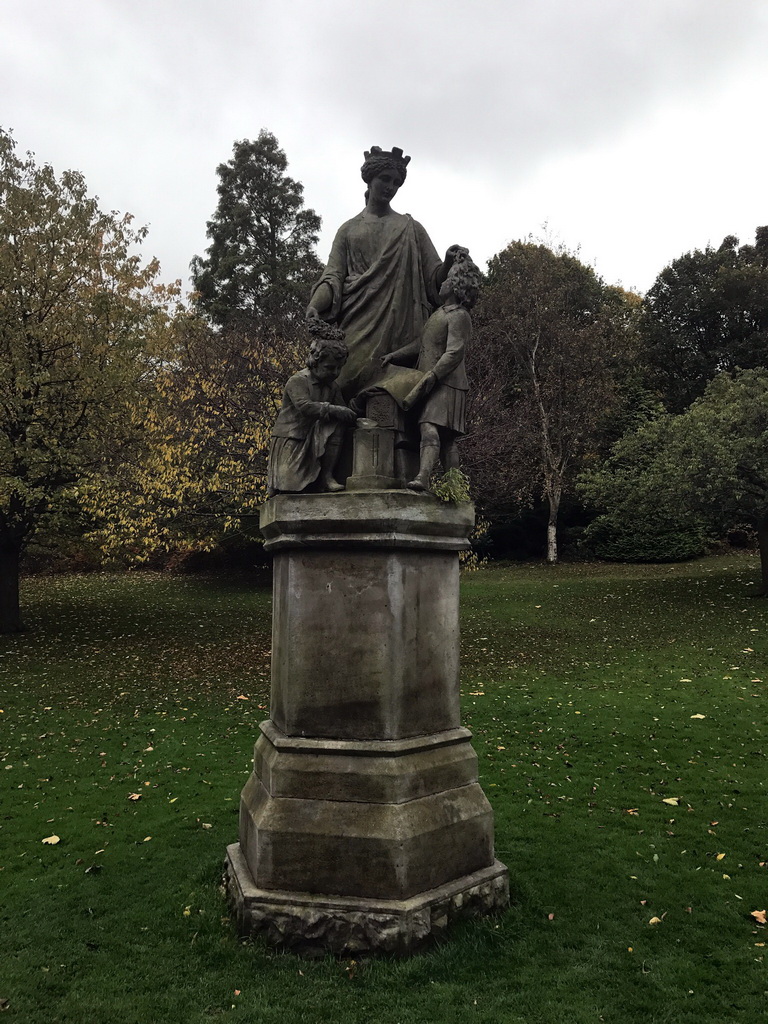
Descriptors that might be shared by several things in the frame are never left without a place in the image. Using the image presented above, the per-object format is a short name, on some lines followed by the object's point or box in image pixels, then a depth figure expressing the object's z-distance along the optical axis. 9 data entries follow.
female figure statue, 5.23
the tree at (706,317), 35.16
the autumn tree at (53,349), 15.25
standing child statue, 4.89
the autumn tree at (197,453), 15.54
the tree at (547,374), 31.78
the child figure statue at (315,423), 4.92
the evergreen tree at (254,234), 37.09
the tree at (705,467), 17.95
